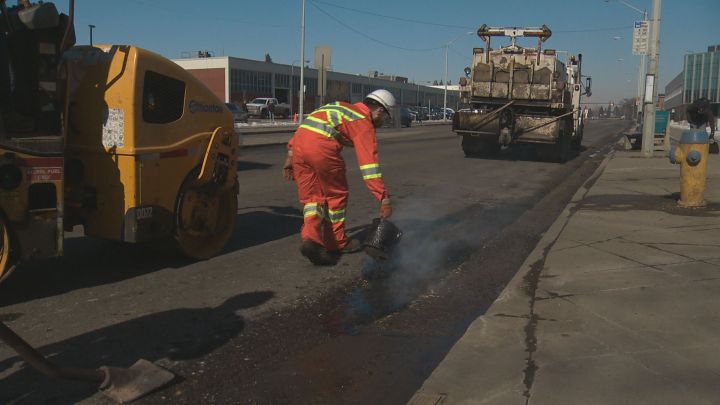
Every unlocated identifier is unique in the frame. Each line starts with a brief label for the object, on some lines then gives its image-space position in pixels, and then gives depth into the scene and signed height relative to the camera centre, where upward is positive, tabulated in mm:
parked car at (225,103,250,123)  38541 +891
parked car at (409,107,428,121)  59250 +1989
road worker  5324 -259
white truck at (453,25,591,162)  17328 +1125
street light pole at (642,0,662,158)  17938 +1553
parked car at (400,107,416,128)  47088 +1096
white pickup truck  51469 +1726
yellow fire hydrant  8539 -349
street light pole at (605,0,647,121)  35734 +3936
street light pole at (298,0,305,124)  37438 +2653
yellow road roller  4277 -148
